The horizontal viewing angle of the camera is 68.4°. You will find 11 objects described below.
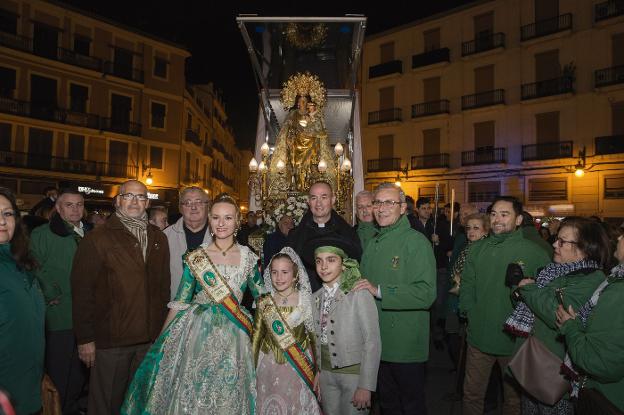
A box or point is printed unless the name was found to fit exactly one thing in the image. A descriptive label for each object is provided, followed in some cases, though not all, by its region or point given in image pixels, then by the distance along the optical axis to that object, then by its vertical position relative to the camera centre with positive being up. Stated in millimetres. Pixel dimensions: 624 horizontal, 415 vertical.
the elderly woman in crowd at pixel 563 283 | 3078 -363
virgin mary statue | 7555 +1303
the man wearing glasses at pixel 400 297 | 3330 -496
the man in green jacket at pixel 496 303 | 3932 -644
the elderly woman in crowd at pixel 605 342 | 2406 -603
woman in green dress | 3133 -853
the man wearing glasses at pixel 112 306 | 3652 -678
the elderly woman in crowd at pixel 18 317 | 2289 -498
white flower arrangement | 6960 +257
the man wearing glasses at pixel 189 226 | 4559 -25
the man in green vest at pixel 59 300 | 4512 -778
